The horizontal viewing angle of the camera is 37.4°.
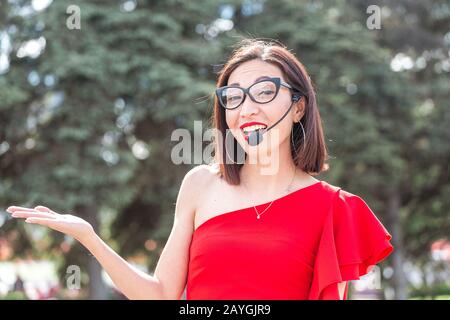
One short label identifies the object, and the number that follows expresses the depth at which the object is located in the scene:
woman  1.81
